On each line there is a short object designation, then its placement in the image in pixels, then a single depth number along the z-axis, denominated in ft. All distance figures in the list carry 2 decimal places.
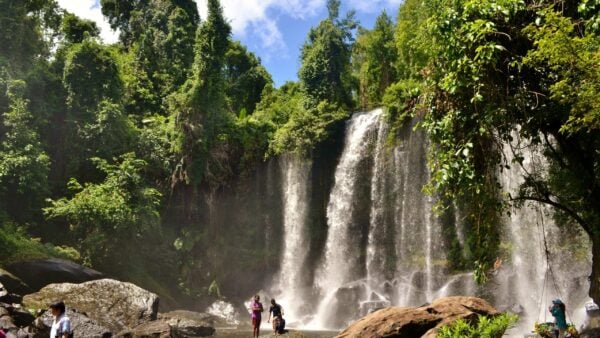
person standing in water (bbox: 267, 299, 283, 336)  43.24
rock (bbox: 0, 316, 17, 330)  35.76
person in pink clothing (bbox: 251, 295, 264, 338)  43.88
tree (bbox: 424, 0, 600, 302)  21.03
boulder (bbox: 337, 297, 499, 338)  29.25
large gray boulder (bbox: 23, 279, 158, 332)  46.73
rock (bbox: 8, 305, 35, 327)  39.06
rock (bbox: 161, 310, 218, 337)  52.02
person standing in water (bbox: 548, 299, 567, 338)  29.71
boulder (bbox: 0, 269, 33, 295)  47.73
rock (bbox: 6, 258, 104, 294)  52.80
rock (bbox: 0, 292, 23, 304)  40.87
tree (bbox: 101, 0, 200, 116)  101.71
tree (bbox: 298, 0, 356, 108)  97.70
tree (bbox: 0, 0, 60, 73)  71.31
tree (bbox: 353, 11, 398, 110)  104.47
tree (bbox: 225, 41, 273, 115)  120.78
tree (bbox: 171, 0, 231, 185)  85.51
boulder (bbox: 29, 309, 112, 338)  39.33
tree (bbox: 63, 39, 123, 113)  80.02
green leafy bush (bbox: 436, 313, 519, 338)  19.91
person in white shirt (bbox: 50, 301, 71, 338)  21.21
